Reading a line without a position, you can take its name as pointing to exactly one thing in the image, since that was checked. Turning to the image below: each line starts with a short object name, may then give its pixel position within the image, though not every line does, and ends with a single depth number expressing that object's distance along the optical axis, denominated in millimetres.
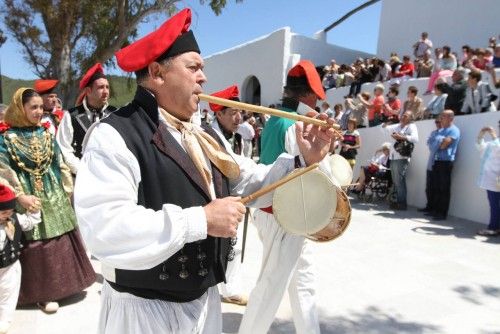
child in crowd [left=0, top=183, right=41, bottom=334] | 2982
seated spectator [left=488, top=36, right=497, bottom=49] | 10716
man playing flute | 1229
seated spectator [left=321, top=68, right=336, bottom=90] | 14583
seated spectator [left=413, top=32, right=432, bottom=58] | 12578
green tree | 15727
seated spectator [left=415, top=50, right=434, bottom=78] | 10820
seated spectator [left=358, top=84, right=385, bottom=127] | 9875
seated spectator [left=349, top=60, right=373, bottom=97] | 12477
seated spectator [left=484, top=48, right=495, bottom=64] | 9336
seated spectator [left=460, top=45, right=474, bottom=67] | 9755
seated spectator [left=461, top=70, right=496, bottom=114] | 7363
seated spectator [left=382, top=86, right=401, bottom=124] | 9461
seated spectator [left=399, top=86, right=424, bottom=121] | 8719
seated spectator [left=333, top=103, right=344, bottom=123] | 10766
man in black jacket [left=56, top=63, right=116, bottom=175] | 3949
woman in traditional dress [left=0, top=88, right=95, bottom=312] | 3244
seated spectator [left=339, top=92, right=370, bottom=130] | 10312
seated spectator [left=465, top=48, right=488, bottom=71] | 9242
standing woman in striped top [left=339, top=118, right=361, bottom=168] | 8867
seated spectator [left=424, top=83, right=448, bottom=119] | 8195
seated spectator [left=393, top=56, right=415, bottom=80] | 11312
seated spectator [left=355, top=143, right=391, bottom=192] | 8398
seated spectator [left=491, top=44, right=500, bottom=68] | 8789
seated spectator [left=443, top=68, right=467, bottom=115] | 7770
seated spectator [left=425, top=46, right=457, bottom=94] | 9672
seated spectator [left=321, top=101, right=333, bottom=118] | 11842
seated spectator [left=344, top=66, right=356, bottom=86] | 13273
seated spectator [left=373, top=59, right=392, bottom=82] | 12031
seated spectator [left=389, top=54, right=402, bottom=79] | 12094
